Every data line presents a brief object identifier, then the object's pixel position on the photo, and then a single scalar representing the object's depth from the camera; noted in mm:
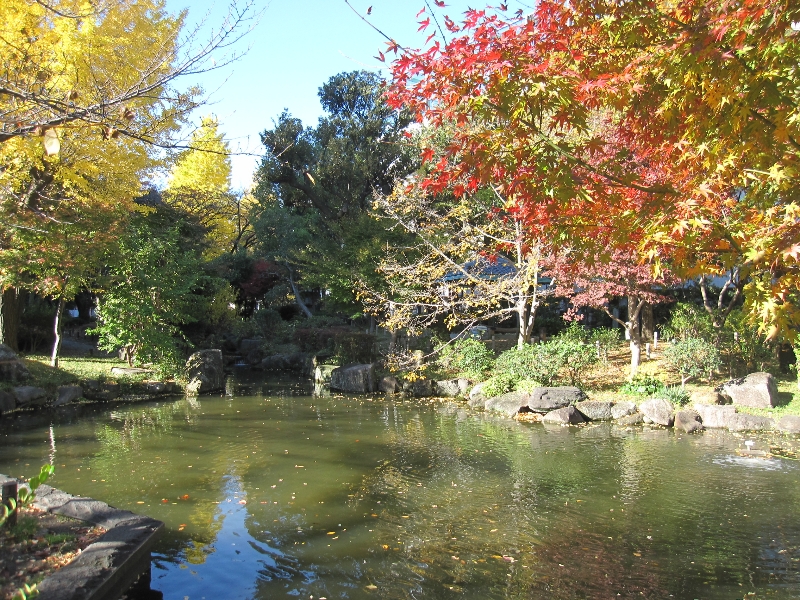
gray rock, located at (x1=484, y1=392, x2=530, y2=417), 11180
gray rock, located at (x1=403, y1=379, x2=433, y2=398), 14039
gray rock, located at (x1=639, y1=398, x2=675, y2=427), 9875
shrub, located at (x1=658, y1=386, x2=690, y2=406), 10617
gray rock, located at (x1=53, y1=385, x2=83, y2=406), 11656
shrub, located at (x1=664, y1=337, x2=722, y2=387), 11289
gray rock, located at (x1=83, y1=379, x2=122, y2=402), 12250
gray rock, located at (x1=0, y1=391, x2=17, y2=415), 10516
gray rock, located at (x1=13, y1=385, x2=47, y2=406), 10923
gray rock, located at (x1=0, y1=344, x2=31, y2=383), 11287
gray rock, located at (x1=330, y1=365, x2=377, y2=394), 14578
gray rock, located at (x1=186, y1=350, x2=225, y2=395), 13695
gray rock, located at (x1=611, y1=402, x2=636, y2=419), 10391
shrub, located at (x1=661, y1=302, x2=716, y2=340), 12156
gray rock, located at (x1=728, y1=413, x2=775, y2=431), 9398
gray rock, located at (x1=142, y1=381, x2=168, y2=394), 13266
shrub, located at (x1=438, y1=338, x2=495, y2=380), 13578
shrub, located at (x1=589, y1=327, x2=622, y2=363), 14017
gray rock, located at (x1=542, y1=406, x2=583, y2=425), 10320
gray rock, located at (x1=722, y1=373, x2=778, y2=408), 10305
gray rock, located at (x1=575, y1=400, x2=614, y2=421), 10523
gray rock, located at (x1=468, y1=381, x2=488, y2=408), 12328
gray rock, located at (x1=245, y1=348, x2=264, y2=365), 20438
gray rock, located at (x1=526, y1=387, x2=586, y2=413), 10844
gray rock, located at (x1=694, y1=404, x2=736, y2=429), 9633
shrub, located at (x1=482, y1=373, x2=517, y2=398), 12320
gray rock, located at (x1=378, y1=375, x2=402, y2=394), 14445
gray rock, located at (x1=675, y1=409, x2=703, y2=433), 9578
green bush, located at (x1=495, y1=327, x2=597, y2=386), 11922
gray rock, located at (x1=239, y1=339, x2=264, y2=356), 20906
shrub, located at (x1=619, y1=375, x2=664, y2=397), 11341
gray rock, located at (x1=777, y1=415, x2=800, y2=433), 9062
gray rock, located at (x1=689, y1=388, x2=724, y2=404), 10539
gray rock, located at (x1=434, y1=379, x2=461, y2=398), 13695
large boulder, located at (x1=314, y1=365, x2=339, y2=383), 16172
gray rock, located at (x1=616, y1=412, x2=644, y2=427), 10180
